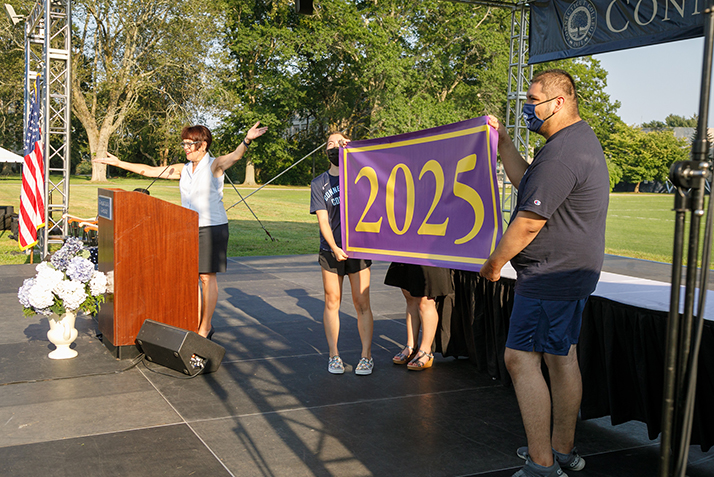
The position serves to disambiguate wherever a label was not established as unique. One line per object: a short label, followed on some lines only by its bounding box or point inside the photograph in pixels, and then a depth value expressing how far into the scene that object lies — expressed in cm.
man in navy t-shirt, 275
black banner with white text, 723
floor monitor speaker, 447
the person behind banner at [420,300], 465
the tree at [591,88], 4662
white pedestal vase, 498
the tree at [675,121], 7671
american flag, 1002
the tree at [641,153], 6319
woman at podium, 515
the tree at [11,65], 3070
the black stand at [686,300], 157
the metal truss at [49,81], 1020
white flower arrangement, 480
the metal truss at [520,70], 1079
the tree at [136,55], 3319
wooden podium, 477
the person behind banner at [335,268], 462
